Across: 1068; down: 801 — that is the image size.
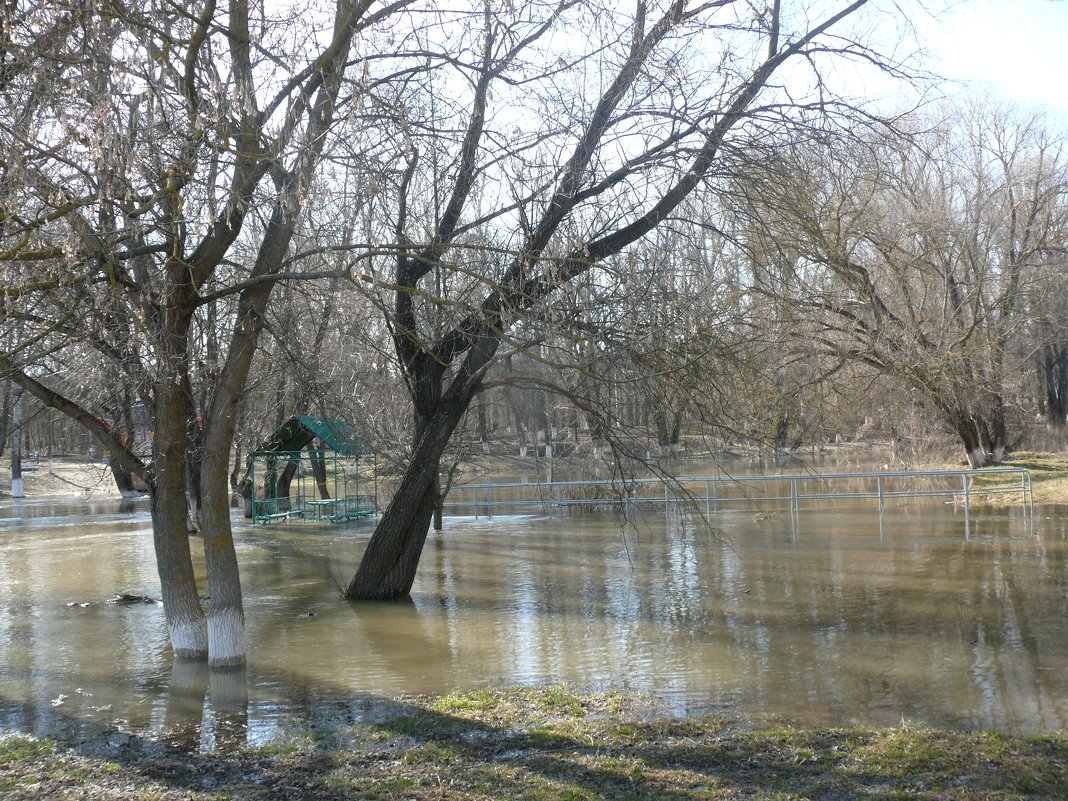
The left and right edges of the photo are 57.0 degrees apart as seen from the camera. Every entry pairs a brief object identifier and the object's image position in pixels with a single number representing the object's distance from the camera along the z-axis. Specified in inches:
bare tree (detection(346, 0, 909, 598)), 333.7
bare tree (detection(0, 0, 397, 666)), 248.2
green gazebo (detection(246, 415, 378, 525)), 855.7
